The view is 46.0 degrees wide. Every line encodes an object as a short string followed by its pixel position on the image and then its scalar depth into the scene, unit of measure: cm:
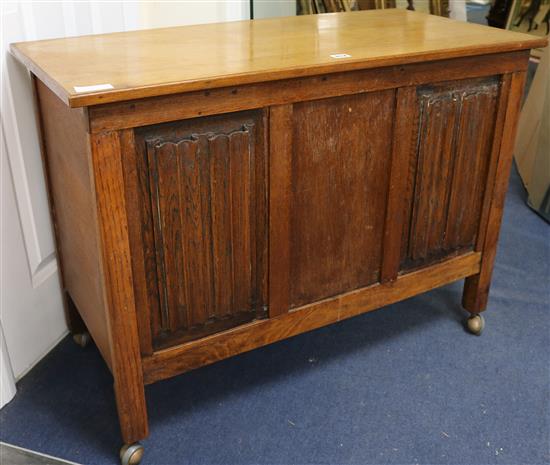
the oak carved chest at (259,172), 124
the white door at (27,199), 153
